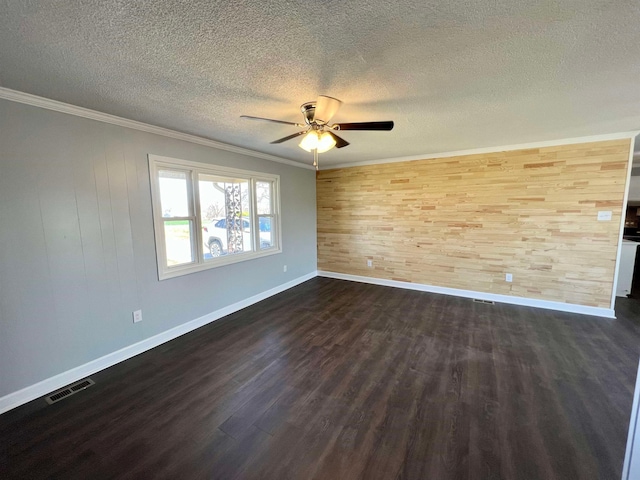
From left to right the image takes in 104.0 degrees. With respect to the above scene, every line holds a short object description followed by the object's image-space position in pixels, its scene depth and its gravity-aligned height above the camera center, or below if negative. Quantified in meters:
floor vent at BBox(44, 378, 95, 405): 2.02 -1.47
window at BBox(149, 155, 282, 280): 2.85 +0.00
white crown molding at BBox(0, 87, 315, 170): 1.87 +0.90
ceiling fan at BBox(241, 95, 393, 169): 1.89 +0.71
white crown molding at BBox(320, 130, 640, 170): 3.12 +0.95
